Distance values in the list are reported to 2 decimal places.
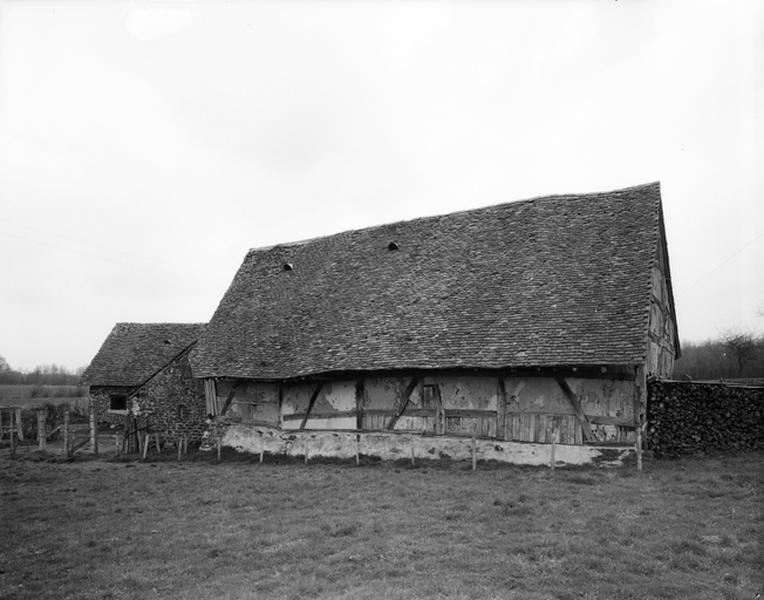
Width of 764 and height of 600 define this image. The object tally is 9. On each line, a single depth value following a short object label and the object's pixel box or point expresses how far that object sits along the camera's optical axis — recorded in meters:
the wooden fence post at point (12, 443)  21.50
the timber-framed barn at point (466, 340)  14.15
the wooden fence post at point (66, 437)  20.20
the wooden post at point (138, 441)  21.58
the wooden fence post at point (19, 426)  25.17
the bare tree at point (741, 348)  42.19
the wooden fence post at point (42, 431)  22.00
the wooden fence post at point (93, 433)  21.14
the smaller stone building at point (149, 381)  23.34
